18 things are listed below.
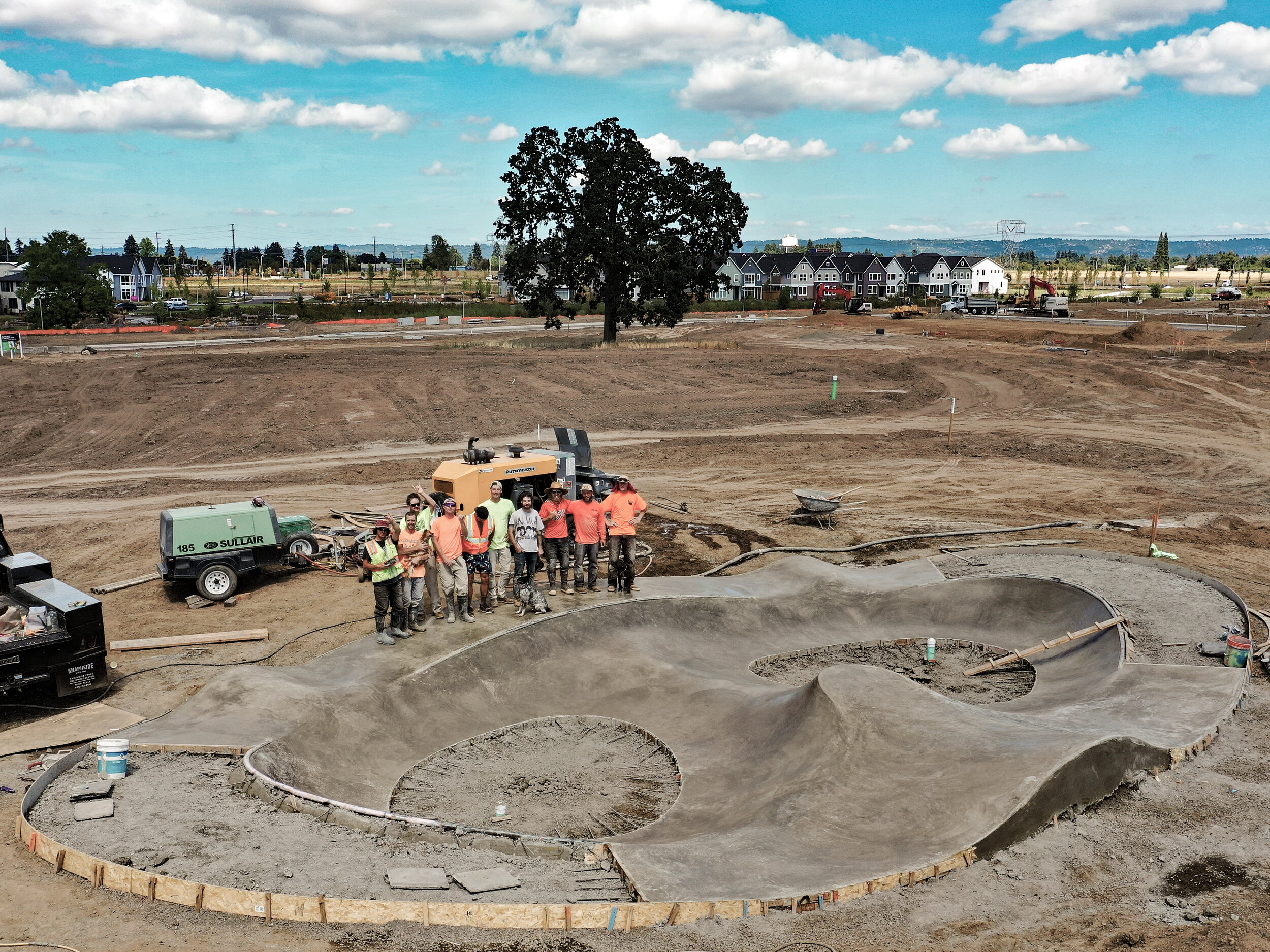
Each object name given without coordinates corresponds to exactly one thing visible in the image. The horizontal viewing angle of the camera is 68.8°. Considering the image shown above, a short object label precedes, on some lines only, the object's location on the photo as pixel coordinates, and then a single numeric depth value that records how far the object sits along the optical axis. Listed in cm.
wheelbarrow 2192
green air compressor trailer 1709
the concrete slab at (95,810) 935
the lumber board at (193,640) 1525
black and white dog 1531
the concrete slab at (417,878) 806
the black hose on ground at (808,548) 1933
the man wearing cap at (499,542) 1542
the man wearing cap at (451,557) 1477
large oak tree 5534
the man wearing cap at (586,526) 1609
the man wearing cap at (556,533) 1605
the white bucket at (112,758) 1012
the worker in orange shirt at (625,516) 1596
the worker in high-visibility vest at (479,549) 1517
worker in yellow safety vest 1383
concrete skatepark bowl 918
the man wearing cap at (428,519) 1438
